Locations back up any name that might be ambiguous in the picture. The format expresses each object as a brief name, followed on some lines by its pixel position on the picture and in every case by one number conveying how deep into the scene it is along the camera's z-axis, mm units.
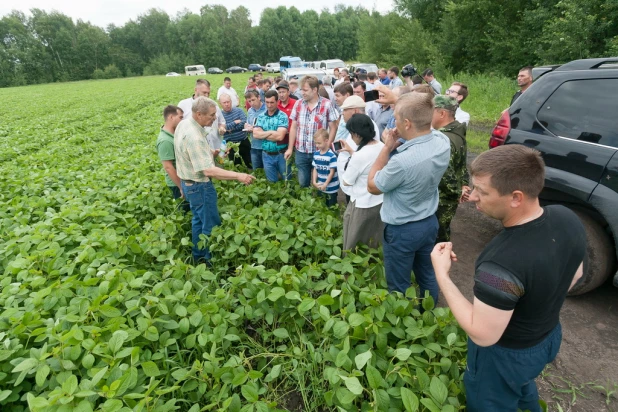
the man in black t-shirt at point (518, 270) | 1387
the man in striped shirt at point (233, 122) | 6066
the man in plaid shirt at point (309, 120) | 4883
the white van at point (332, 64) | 30525
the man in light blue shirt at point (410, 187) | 2426
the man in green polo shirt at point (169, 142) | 4234
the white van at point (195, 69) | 66000
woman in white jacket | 3061
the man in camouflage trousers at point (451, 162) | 3227
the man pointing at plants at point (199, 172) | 3701
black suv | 2977
